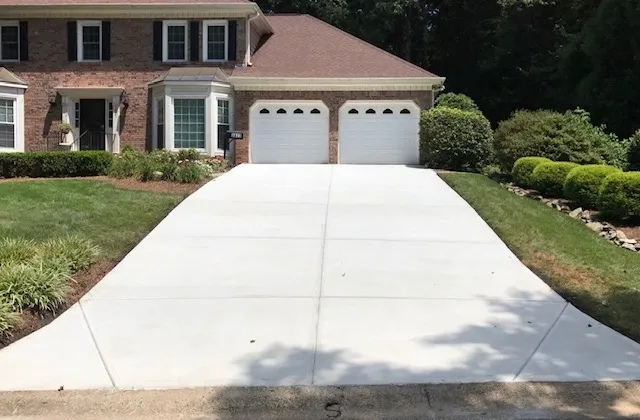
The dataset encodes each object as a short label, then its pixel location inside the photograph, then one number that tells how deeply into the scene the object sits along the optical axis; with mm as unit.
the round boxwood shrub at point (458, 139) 18859
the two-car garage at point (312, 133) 21531
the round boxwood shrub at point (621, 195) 10945
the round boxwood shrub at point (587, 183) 12297
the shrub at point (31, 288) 6406
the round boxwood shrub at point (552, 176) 13906
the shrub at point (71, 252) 7750
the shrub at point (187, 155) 16830
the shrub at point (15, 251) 7634
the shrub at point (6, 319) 5828
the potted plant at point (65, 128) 22014
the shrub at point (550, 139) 16297
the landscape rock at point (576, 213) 12250
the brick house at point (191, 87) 21188
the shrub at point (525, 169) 15344
